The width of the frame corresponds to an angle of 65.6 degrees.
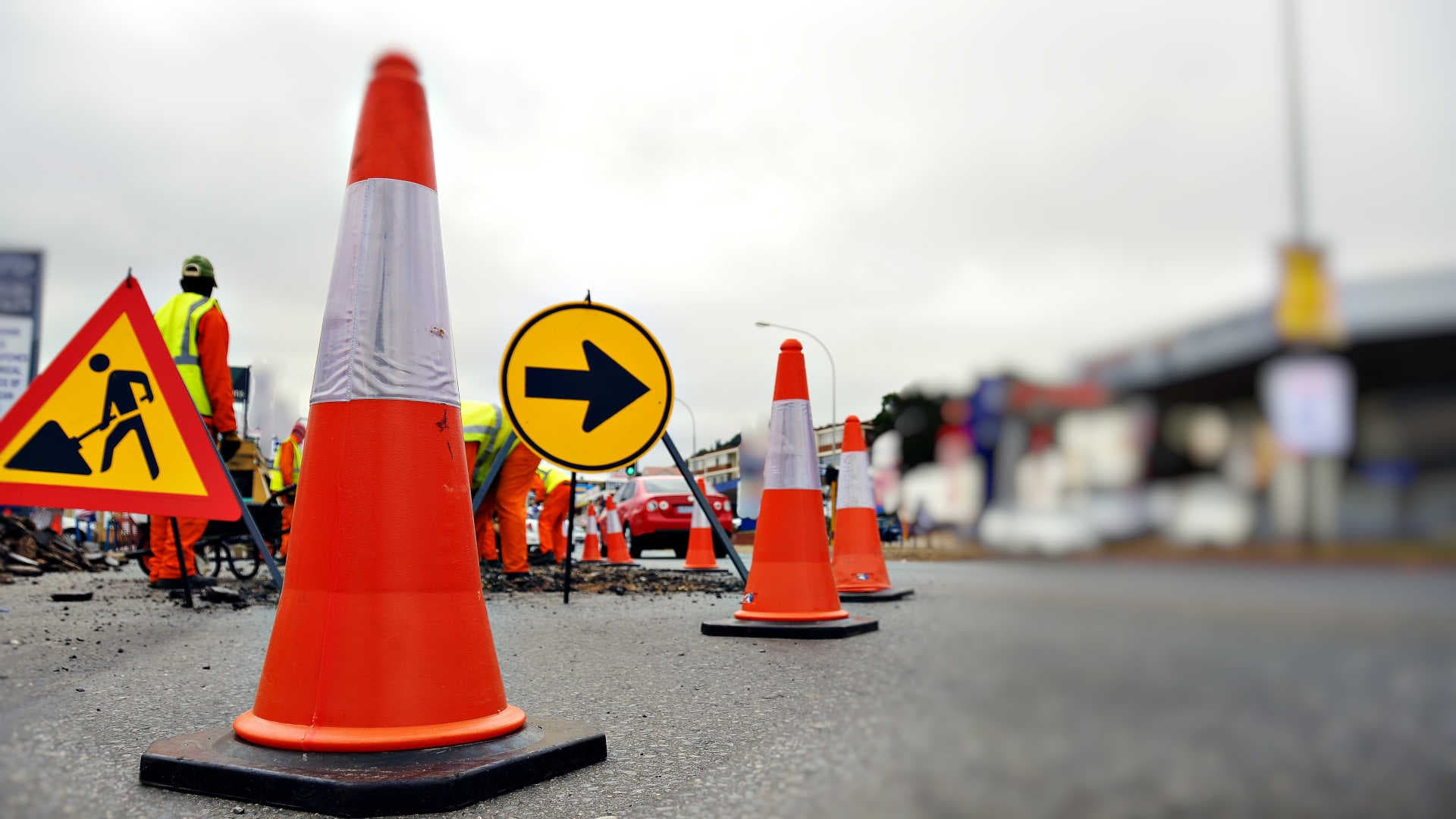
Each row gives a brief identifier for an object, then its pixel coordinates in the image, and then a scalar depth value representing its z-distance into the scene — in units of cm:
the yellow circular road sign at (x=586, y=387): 627
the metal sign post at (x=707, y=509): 798
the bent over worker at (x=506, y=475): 1098
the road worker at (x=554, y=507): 1590
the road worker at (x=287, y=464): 1299
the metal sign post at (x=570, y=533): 700
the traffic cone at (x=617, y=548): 2014
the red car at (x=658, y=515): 1973
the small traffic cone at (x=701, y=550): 1532
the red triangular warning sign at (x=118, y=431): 510
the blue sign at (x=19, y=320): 2473
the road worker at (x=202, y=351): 780
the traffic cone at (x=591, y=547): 2202
